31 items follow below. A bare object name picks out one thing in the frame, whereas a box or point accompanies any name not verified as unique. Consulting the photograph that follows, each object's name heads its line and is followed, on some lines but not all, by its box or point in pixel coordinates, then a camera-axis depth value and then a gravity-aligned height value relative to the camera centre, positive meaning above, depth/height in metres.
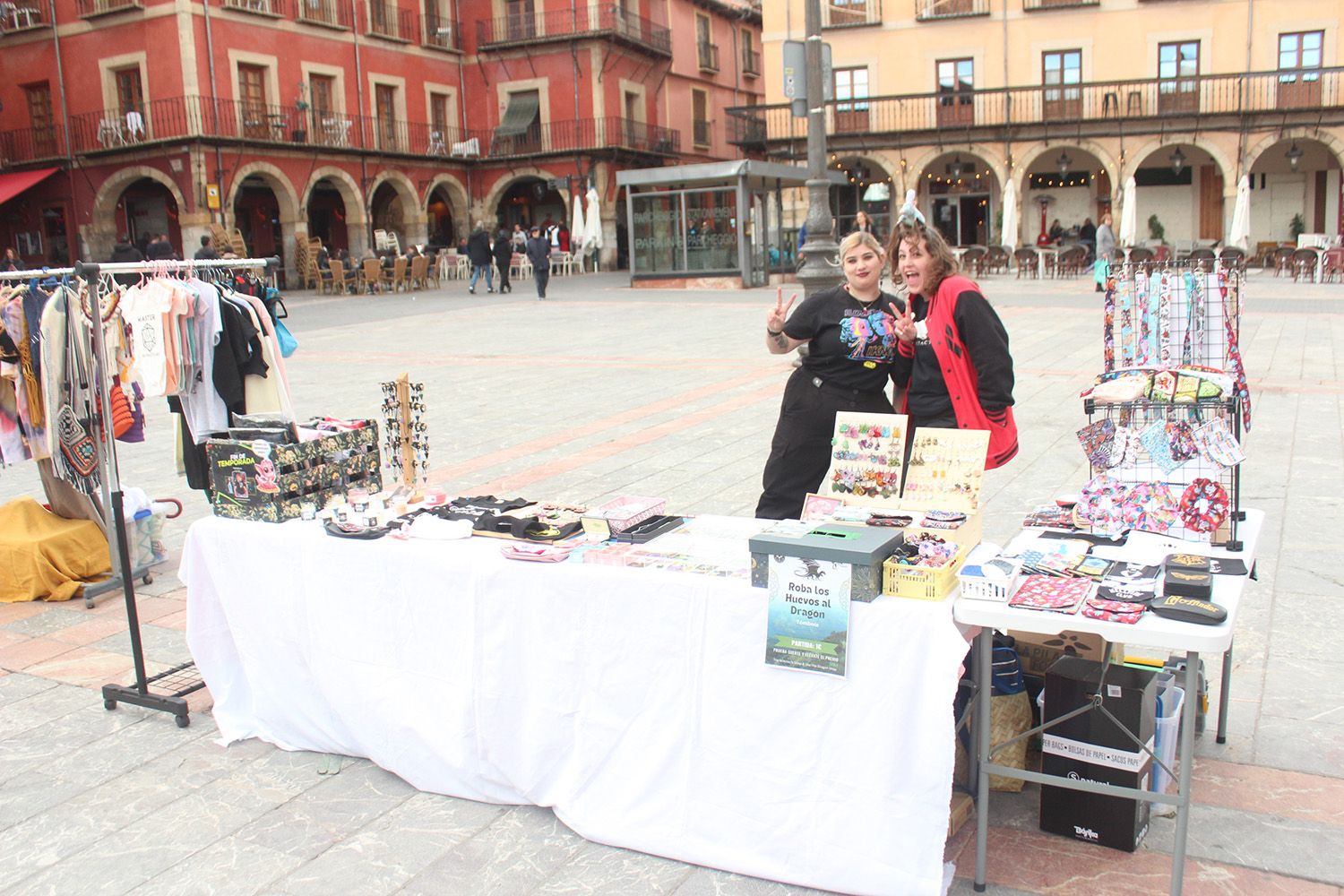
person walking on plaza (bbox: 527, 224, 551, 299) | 21.81 +0.41
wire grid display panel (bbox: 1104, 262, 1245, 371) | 3.57 -0.20
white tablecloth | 2.65 -1.12
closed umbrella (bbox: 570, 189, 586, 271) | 29.09 +1.34
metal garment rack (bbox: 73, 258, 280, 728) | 3.88 -1.13
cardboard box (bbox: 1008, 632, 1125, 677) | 3.19 -1.13
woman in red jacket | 3.65 -0.28
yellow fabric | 5.23 -1.19
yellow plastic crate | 2.64 -0.75
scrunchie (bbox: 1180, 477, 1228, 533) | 3.10 -0.70
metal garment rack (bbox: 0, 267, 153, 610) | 4.72 -1.19
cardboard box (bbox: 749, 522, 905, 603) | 2.63 -0.66
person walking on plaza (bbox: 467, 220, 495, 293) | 24.05 +0.65
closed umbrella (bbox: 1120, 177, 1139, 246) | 22.64 +0.76
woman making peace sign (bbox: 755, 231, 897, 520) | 3.84 -0.35
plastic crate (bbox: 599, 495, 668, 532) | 3.26 -0.69
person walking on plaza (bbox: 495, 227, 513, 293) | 23.83 +0.60
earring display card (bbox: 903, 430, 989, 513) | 3.18 -0.59
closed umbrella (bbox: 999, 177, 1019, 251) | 23.86 +0.81
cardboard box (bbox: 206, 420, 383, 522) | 3.59 -0.60
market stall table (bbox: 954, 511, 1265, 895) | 2.42 -0.83
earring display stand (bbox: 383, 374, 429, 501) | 3.90 -0.51
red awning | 26.62 +2.85
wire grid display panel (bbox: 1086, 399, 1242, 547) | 3.14 -0.61
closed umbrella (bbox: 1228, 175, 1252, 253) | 22.39 +0.64
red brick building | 25.86 +4.59
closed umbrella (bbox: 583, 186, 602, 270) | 28.14 +1.26
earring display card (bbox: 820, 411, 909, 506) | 3.35 -0.58
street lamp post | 9.29 +0.66
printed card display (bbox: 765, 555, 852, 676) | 2.65 -0.82
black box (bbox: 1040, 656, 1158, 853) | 2.79 -1.24
